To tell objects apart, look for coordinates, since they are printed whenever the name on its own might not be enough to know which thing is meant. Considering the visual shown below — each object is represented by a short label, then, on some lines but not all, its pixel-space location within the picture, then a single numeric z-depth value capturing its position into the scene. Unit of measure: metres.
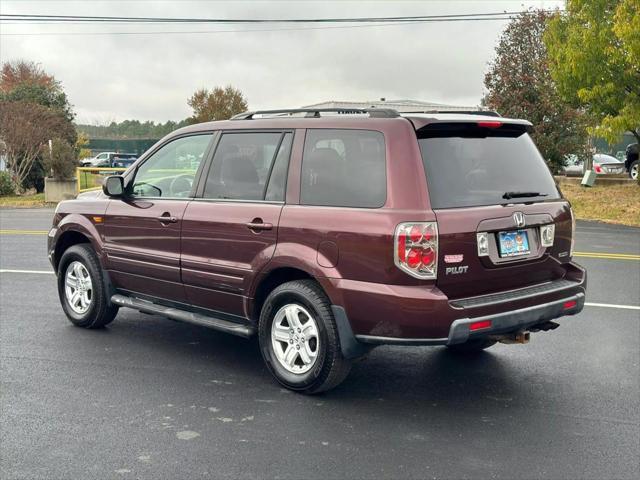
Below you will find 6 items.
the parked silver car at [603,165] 25.42
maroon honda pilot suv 4.36
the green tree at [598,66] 18.55
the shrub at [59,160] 25.70
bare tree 27.39
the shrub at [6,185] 27.62
